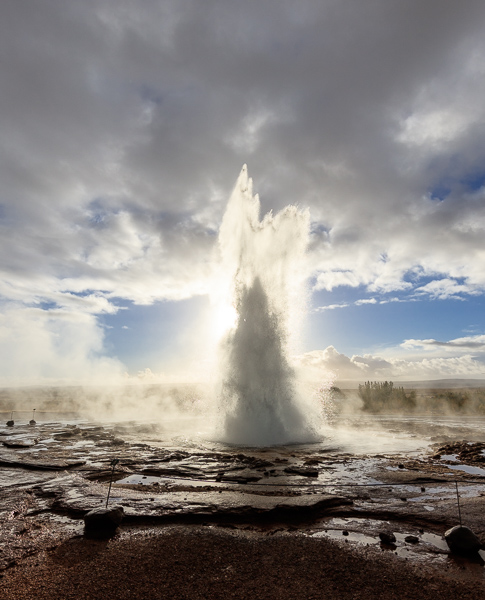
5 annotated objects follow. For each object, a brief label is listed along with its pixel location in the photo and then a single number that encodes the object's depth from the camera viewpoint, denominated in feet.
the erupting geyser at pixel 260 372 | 67.26
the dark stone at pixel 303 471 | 40.34
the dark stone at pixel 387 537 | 23.26
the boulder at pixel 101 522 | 24.77
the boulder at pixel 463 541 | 21.68
